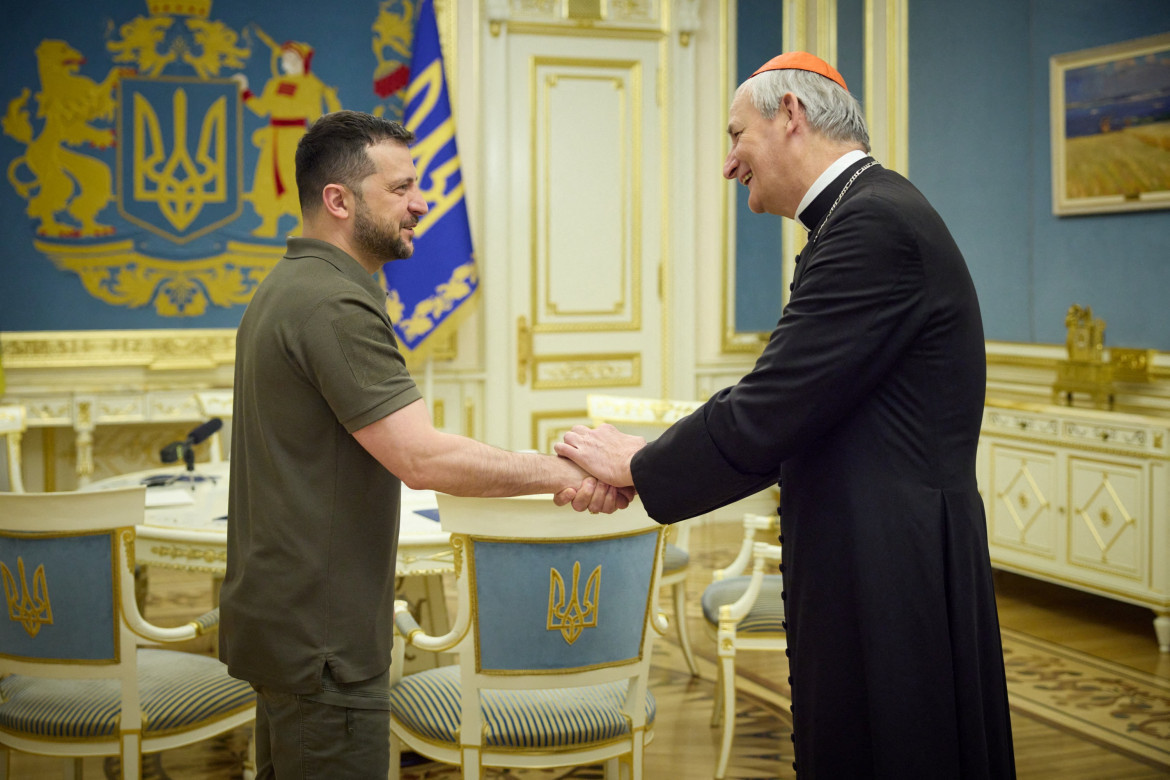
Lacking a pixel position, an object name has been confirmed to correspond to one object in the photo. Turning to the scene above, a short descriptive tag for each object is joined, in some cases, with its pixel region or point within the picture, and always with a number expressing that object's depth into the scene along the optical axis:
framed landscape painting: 4.73
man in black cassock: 1.46
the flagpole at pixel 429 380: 5.86
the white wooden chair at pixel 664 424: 3.71
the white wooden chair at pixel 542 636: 2.17
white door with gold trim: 6.32
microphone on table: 3.47
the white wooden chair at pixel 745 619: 3.00
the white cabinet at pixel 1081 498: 4.23
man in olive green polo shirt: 1.58
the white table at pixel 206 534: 2.69
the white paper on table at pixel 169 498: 3.19
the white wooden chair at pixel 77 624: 2.29
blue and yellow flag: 5.66
